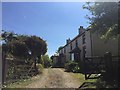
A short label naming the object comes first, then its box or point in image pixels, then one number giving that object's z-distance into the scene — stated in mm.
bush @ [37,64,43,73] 10698
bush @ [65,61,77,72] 12206
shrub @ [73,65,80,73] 10929
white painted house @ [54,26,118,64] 12586
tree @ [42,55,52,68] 24234
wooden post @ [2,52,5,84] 5467
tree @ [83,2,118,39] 5767
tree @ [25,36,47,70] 12621
